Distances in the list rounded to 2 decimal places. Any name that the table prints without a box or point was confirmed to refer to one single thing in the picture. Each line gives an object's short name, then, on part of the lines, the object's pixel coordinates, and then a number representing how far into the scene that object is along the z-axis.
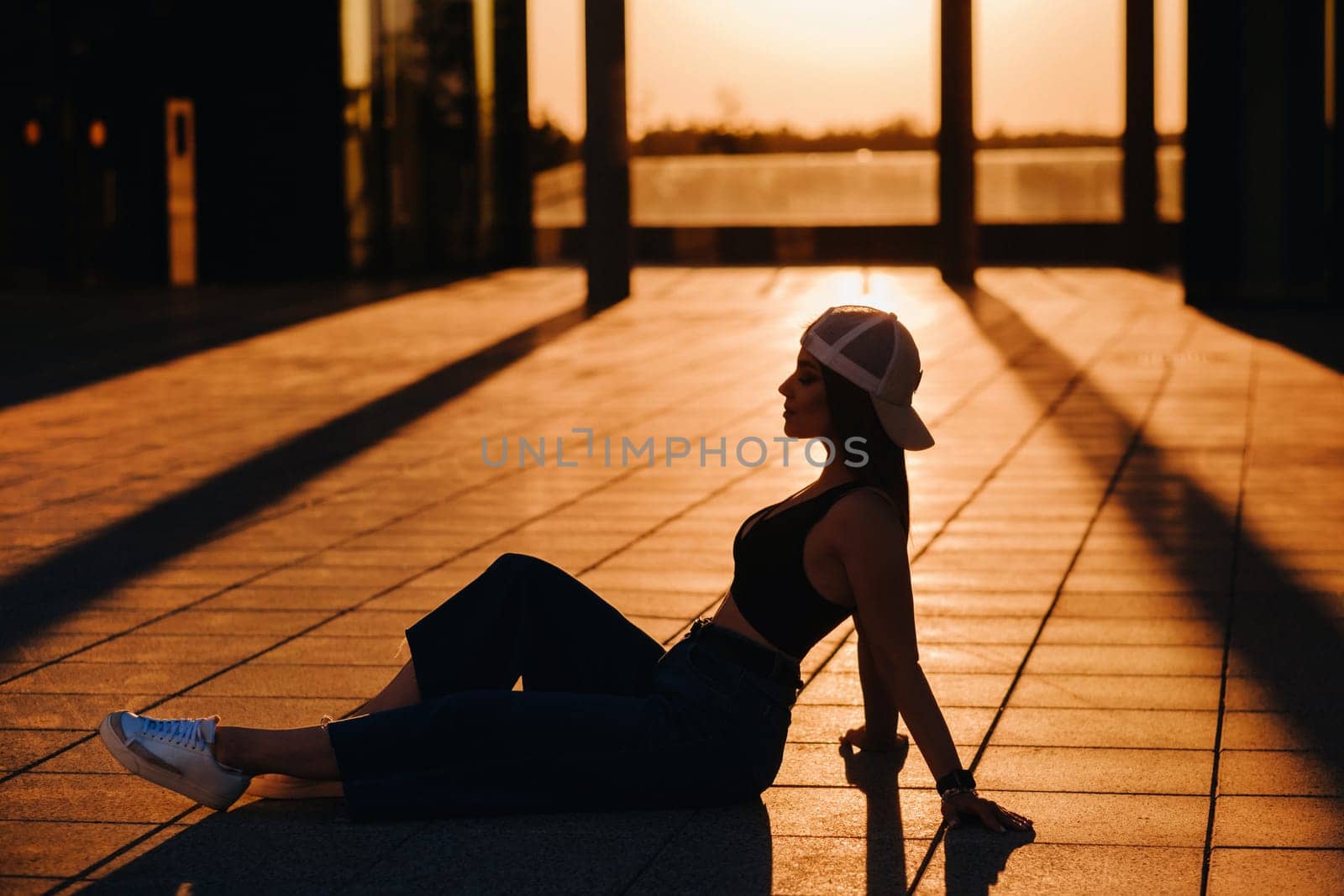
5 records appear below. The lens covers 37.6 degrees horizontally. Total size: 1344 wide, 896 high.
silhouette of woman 4.07
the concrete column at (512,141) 29.88
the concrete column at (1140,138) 29.50
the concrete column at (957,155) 25.62
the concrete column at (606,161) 22.03
